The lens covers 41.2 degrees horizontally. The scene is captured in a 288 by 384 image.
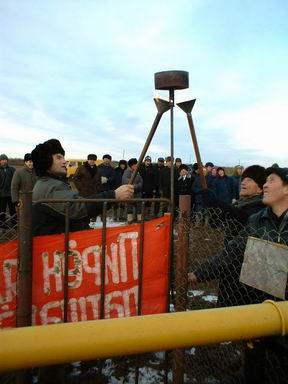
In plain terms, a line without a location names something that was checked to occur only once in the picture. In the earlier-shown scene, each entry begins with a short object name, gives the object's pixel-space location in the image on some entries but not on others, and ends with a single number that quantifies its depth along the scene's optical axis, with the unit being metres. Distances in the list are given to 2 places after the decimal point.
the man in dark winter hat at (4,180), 9.21
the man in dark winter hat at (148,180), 11.30
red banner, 2.50
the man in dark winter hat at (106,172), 10.92
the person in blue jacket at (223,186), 10.09
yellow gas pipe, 1.04
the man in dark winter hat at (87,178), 9.20
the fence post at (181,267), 2.75
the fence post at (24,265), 2.35
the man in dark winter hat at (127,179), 9.69
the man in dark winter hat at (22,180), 8.23
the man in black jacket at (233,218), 2.96
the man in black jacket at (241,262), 2.06
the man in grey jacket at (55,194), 2.70
